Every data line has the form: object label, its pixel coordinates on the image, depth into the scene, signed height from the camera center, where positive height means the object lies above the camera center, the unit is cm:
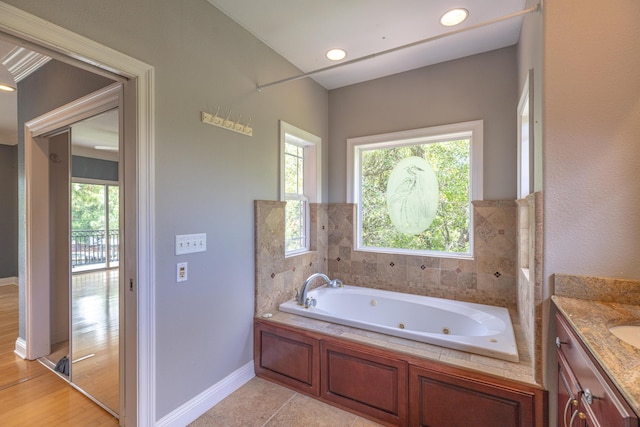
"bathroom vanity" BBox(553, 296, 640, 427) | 71 -46
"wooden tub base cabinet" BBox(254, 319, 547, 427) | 152 -107
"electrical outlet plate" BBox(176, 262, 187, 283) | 180 -38
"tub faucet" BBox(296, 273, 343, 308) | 256 -75
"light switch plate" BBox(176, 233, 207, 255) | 180 -20
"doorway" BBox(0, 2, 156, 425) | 160 -18
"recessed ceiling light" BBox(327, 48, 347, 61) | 257 +143
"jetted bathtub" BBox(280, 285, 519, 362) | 182 -85
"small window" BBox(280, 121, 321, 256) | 301 +29
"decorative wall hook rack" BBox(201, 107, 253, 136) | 196 +64
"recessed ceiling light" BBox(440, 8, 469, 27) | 206 +142
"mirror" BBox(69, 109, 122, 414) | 229 -48
